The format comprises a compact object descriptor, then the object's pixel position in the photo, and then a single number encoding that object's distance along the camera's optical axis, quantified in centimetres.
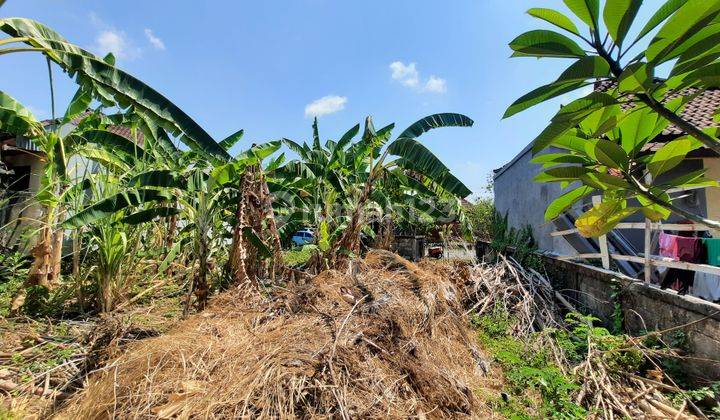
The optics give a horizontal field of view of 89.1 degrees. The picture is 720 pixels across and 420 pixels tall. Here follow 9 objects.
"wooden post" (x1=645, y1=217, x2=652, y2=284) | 428
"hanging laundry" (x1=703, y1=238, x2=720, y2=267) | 397
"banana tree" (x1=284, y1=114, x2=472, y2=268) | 578
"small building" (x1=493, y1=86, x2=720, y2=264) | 621
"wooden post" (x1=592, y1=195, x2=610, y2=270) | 526
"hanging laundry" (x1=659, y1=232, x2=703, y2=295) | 420
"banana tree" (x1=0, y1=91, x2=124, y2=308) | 465
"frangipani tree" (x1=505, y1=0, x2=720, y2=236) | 82
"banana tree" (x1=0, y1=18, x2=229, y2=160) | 371
